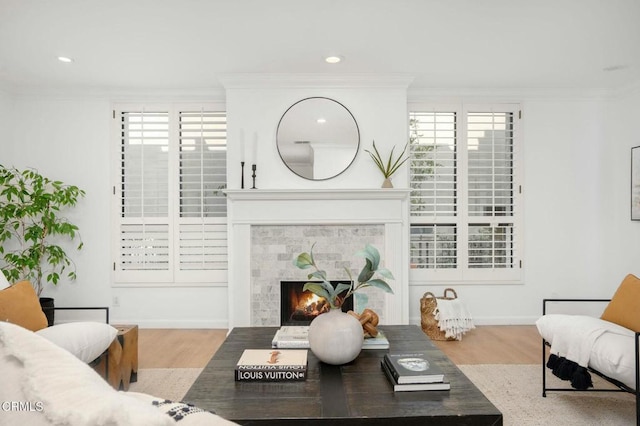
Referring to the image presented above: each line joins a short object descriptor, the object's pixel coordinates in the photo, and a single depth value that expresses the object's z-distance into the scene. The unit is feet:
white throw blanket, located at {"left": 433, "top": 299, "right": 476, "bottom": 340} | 13.56
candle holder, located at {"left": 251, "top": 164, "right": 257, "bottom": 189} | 13.79
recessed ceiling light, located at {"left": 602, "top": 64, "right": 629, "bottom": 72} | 12.80
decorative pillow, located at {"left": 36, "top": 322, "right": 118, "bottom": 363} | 8.16
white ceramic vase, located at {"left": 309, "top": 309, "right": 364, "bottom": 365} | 6.32
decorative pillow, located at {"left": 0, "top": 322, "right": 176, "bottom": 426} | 1.94
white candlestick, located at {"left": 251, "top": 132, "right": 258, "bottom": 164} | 14.05
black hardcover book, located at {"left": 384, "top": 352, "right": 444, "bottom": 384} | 5.68
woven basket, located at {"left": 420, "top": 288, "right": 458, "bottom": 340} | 13.70
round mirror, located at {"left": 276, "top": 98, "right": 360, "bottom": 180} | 14.07
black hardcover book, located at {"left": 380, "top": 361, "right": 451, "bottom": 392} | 5.64
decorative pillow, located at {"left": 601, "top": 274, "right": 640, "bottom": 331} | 8.62
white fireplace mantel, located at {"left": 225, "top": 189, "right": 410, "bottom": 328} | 13.75
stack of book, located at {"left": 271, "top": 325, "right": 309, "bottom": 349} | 7.33
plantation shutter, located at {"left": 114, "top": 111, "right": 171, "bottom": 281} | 15.15
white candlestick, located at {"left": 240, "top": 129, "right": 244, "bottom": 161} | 14.11
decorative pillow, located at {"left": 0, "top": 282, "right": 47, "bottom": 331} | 7.91
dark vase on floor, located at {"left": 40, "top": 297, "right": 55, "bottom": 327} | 12.44
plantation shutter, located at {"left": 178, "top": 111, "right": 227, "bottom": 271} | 15.15
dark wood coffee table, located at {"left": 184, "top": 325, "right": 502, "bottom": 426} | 4.93
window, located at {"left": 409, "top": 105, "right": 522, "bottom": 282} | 15.34
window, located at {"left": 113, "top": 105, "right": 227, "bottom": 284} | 15.14
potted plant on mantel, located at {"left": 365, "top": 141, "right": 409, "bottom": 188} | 13.94
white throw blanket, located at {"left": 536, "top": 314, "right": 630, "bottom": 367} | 8.21
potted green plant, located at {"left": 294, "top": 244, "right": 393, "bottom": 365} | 6.32
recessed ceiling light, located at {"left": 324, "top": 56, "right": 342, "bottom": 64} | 12.17
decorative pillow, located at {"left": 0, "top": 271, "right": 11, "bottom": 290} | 8.73
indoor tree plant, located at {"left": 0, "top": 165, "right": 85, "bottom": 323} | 13.17
